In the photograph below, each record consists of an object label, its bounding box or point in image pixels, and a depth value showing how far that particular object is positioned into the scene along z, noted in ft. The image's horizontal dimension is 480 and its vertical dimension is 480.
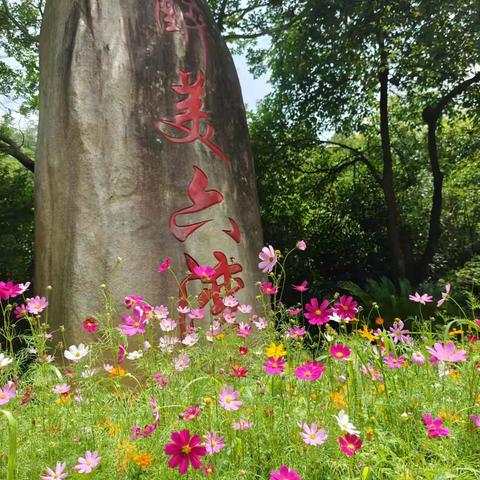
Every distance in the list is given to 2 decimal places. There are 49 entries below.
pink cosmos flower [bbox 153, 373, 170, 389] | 6.80
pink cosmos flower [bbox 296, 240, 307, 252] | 7.19
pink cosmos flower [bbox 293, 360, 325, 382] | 5.32
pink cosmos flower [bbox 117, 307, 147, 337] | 6.70
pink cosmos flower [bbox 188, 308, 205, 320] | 7.73
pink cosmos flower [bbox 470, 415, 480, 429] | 5.65
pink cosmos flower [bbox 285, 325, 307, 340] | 6.82
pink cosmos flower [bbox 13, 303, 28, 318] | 6.88
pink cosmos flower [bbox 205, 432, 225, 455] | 4.86
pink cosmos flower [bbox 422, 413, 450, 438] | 5.05
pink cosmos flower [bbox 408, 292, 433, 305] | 8.08
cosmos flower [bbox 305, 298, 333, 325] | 6.25
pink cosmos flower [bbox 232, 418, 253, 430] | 5.64
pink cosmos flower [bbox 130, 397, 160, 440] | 5.41
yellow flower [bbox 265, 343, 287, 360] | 5.98
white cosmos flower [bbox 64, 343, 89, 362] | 6.53
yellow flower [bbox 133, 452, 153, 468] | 5.18
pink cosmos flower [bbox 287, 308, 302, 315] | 7.49
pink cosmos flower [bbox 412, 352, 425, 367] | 6.19
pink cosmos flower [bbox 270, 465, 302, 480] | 4.21
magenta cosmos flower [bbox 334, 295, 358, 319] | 6.42
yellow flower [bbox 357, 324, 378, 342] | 6.84
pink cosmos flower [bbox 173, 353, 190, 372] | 6.78
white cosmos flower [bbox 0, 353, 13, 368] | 5.97
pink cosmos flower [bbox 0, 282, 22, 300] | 6.91
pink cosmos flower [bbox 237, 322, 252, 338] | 7.50
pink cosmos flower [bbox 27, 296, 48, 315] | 7.13
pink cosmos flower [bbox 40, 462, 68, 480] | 4.90
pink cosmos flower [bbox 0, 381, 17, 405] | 5.46
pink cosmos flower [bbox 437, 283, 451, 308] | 7.06
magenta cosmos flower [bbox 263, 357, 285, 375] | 5.86
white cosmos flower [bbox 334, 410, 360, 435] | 4.83
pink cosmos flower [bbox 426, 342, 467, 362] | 5.05
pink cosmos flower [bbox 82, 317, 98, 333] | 7.24
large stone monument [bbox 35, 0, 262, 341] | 13.29
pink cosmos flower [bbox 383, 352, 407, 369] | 6.65
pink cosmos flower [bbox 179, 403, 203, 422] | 5.17
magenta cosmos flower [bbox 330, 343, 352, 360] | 5.93
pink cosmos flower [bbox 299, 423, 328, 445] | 4.77
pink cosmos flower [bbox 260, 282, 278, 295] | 7.33
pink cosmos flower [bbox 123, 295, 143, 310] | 7.39
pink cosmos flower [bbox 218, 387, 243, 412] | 5.21
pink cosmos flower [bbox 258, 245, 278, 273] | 6.97
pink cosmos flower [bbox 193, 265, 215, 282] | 7.15
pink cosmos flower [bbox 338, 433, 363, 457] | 4.58
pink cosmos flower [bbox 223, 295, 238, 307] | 8.51
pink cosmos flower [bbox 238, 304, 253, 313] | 8.72
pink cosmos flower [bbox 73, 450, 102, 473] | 4.88
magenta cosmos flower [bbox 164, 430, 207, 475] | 4.28
